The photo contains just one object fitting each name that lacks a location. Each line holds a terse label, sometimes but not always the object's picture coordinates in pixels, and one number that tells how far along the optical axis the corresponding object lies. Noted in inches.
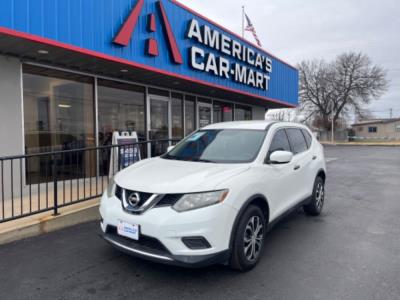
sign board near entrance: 263.7
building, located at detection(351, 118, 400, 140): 2386.8
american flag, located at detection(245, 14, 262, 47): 594.2
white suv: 120.1
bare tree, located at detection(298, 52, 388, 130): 1868.8
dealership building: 229.8
